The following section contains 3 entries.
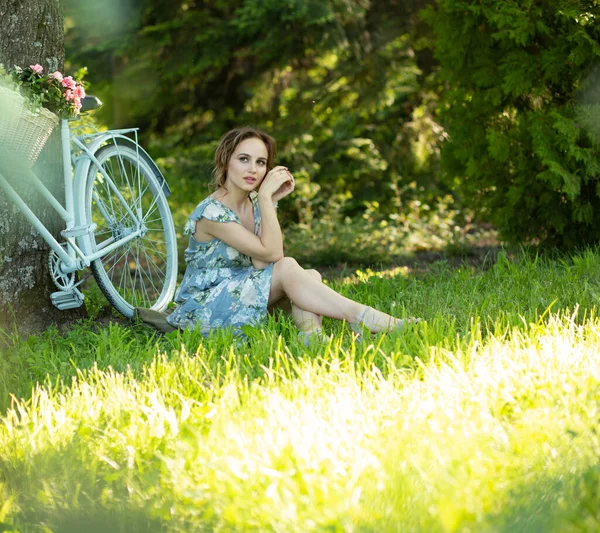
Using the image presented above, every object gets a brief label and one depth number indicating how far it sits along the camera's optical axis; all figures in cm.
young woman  748
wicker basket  649
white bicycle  711
